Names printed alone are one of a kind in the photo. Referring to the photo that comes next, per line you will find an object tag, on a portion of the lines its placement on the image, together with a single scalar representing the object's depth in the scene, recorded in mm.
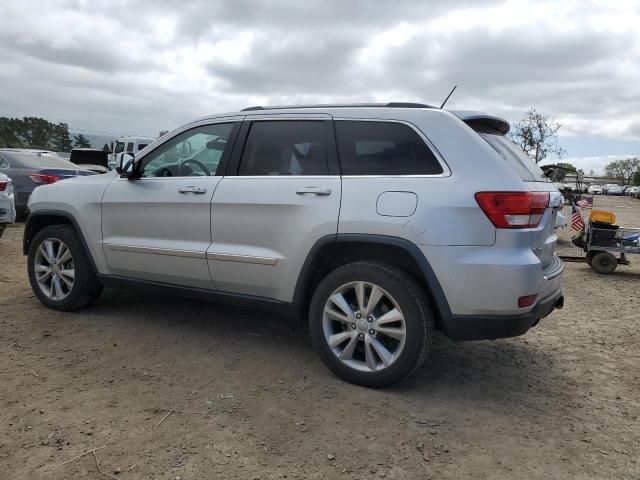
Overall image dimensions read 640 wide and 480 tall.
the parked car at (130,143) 19000
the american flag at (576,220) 10567
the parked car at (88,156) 20380
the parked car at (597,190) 63050
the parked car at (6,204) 7625
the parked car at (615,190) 65000
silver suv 3148
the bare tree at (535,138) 29797
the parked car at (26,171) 10188
